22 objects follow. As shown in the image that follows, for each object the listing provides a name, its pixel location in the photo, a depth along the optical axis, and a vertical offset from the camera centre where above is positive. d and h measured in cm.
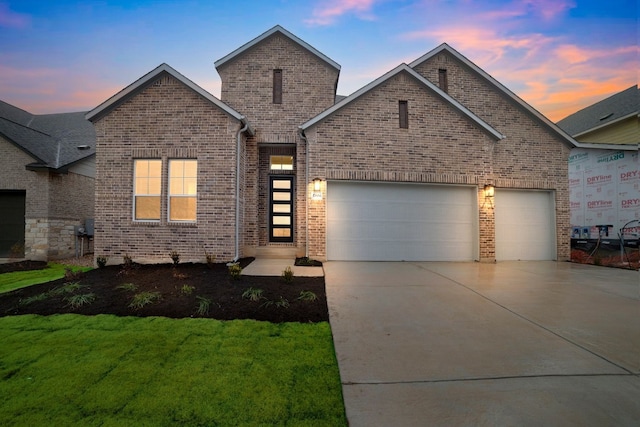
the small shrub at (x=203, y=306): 419 -133
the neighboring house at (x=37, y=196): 1009 +93
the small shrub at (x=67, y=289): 508 -128
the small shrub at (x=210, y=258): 741 -102
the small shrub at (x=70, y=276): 624 -126
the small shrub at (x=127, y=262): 742 -112
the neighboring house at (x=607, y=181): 1204 +192
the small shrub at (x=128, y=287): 529 -127
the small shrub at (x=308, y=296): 473 -130
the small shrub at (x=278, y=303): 439 -131
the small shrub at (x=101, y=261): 756 -110
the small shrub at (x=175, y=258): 748 -99
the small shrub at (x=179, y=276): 616 -122
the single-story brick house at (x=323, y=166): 809 +178
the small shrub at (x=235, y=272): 592 -109
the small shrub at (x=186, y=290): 499 -125
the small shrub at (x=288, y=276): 580 -114
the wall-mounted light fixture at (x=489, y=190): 913 +103
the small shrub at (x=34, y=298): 458 -132
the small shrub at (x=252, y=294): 472 -128
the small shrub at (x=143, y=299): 439 -128
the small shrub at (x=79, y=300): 446 -130
